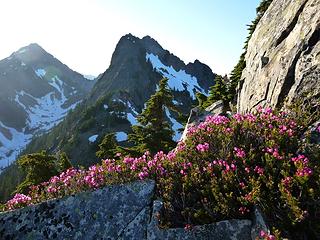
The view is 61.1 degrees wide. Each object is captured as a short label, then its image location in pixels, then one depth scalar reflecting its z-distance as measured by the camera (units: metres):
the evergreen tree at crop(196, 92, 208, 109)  24.39
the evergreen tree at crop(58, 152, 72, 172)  21.86
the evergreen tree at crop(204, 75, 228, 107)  19.60
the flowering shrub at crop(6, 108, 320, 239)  4.41
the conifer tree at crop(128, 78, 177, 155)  18.21
